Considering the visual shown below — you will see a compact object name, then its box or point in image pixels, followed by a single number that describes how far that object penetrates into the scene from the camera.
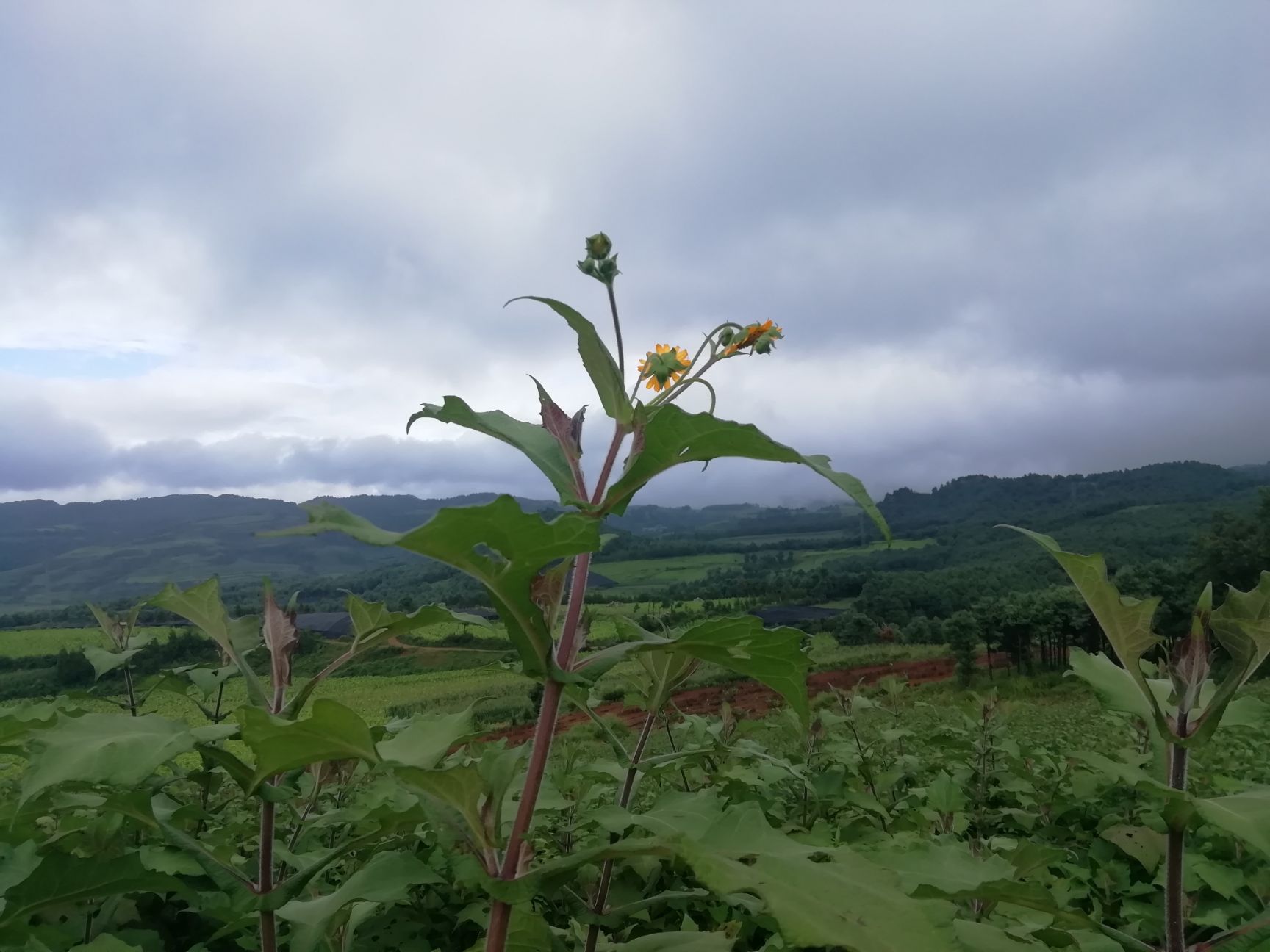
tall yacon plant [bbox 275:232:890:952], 0.51
